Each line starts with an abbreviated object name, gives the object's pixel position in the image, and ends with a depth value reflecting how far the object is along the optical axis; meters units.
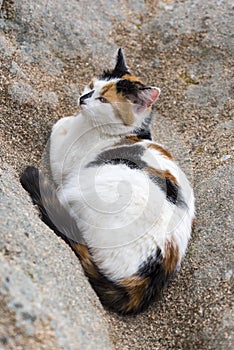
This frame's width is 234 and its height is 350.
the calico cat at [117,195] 1.15
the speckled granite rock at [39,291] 1.00
